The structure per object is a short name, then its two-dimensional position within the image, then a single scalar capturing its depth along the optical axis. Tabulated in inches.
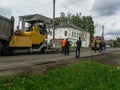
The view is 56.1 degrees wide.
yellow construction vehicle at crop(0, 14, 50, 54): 397.1
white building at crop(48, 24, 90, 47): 1360.9
